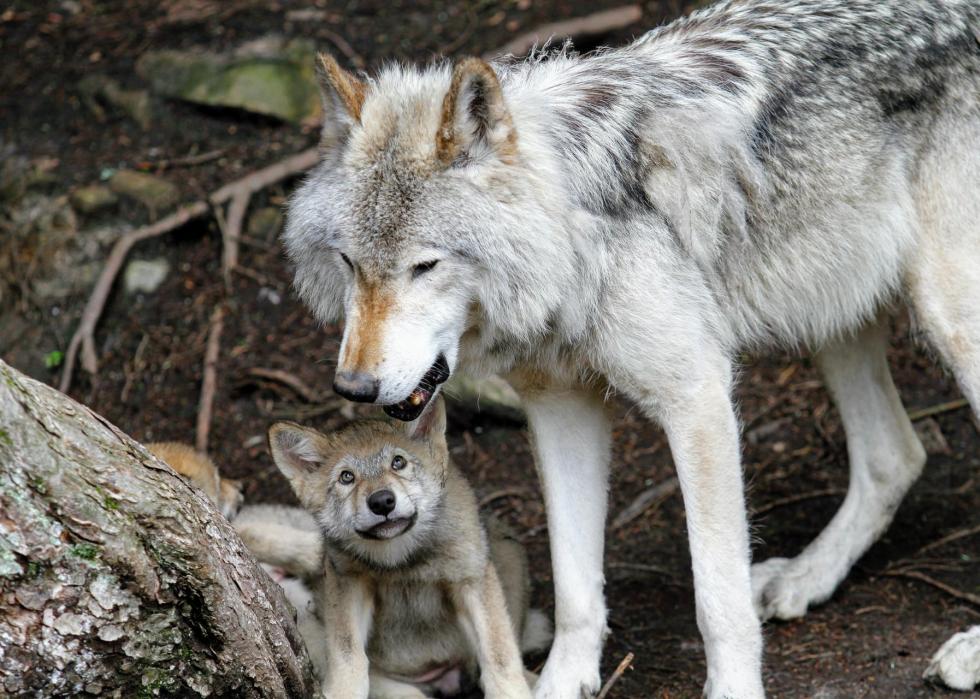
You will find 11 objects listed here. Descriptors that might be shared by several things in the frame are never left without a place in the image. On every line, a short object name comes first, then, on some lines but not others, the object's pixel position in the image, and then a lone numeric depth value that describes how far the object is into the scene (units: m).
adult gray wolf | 8.17
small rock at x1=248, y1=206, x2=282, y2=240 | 16.98
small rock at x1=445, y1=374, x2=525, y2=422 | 14.81
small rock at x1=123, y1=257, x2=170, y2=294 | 16.52
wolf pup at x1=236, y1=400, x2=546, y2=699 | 8.77
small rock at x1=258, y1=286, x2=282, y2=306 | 16.34
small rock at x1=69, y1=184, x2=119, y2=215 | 16.97
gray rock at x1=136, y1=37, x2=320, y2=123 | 18.02
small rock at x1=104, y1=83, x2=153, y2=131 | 18.36
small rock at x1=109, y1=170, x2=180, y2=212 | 16.92
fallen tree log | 6.15
